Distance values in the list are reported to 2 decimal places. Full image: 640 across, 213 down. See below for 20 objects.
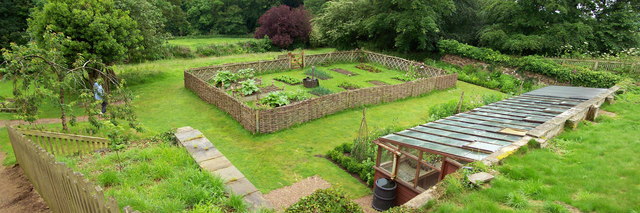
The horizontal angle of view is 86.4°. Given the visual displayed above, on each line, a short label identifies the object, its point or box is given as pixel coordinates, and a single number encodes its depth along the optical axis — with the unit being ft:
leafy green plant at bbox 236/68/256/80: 59.41
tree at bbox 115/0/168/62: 59.88
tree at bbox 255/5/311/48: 123.54
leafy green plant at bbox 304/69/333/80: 74.40
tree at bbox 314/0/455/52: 83.87
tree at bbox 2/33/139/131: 25.92
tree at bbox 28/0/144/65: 46.85
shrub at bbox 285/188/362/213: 19.11
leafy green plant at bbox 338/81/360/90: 66.80
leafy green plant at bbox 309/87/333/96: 61.17
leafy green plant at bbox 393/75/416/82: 73.77
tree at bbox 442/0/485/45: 95.45
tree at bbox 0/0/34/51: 66.18
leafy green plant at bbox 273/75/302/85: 69.89
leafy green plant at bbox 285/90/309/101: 51.38
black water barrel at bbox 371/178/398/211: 27.48
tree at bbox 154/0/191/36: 137.90
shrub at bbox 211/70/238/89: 58.44
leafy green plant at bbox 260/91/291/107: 45.88
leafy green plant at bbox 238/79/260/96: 55.57
